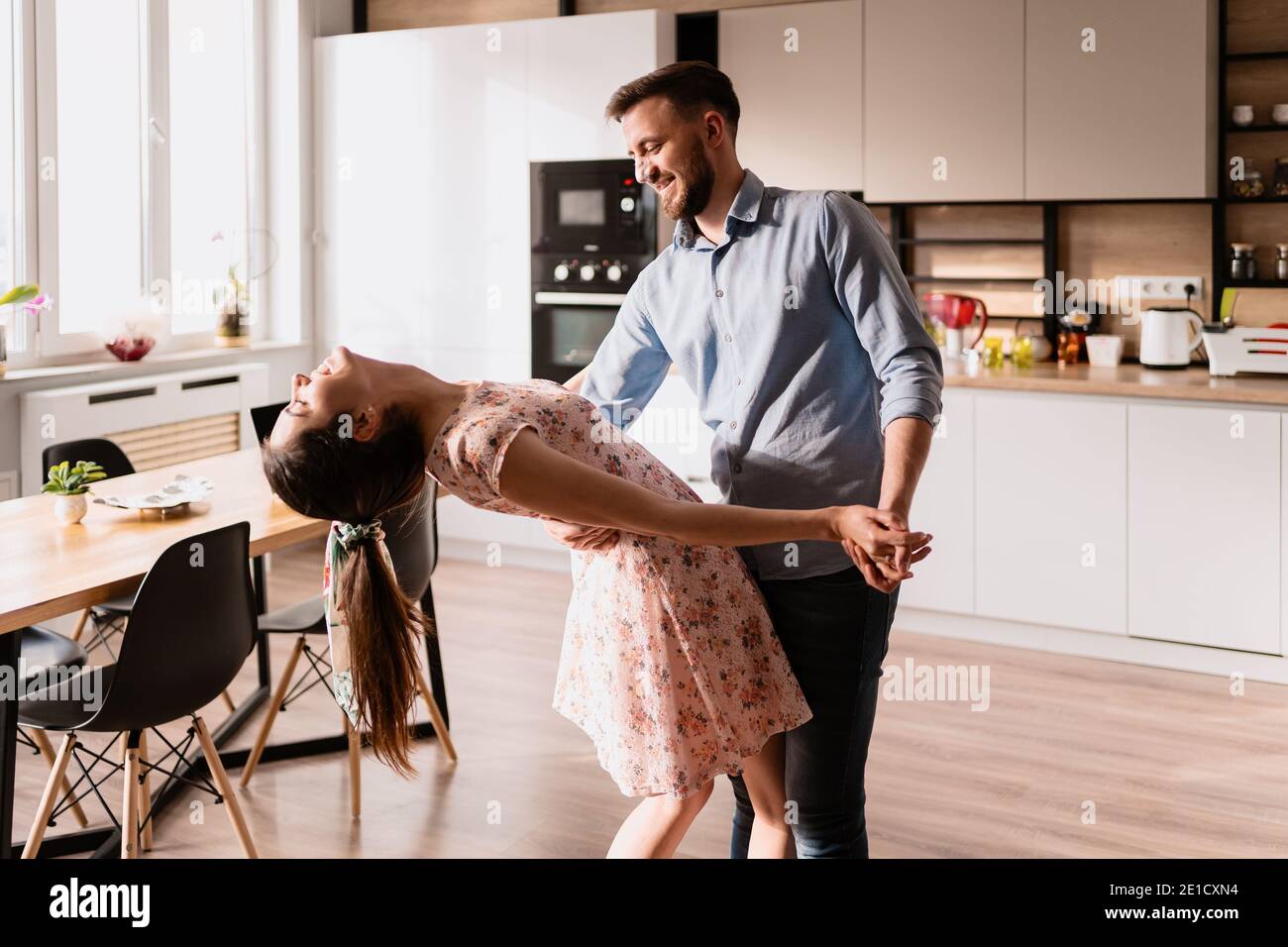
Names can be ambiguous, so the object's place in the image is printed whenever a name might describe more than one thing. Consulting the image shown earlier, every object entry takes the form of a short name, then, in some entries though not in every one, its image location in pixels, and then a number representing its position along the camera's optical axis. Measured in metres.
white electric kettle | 4.44
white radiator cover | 4.42
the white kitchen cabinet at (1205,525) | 3.91
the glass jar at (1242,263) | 4.47
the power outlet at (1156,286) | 4.62
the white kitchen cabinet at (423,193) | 5.29
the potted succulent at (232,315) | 5.40
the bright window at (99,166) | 4.72
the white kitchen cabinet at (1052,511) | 4.13
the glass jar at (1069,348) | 4.70
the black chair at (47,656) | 2.92
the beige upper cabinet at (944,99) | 4.43
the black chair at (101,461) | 3.48
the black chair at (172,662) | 2.45
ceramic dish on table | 3.06
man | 1.82
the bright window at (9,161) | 4.43
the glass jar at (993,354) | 4.66
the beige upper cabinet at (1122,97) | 4.18
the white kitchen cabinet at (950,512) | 4.34
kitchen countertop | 3.92
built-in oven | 5.04
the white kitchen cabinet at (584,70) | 4.94
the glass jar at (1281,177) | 4.36
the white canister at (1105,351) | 4.61
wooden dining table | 2.39
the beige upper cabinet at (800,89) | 4.70
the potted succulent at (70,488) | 2.96
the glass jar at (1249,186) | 4.39
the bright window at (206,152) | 5.29
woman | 1.61
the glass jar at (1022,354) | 4.71
